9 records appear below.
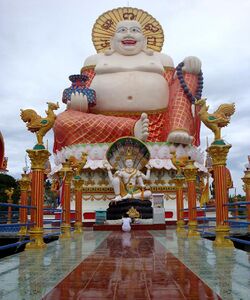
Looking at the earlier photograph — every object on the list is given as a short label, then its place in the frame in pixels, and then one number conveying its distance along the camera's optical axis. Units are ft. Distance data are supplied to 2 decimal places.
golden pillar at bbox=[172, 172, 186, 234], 39.92
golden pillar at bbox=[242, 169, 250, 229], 44.44
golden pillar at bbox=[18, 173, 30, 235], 37.01
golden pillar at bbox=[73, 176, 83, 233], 41.83
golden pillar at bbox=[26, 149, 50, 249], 24.18
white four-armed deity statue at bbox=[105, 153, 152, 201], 51.52
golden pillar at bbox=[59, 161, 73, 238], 35.40
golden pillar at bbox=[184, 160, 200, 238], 33.12
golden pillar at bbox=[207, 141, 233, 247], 23.48
